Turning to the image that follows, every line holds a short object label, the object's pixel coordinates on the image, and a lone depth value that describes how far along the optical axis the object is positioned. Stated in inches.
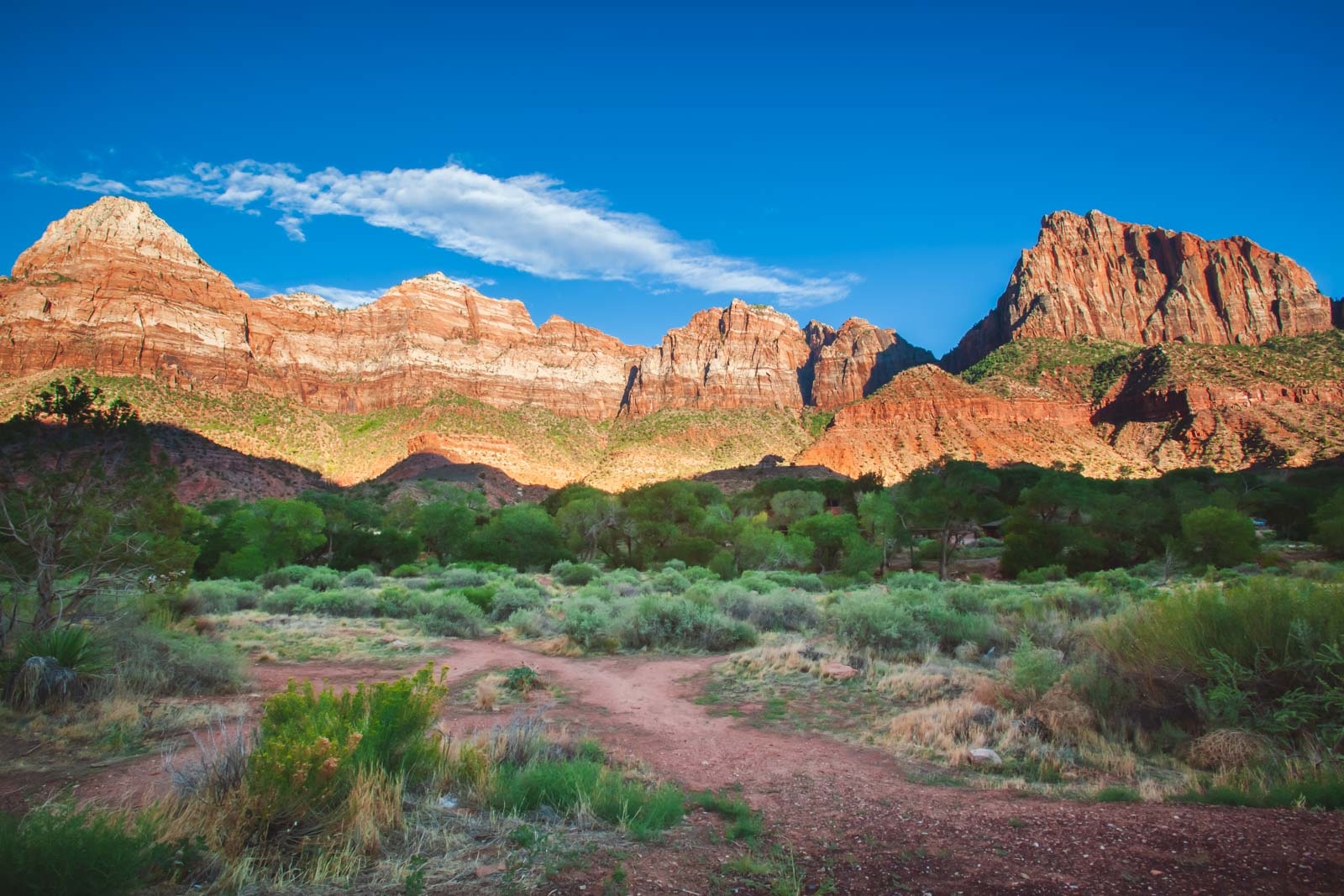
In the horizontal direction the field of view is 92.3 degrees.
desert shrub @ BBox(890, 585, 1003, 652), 485.7
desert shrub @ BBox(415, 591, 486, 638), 622.2
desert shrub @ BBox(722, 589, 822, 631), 613.3
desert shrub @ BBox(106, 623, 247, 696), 348.5
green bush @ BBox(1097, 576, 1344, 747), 240.8
